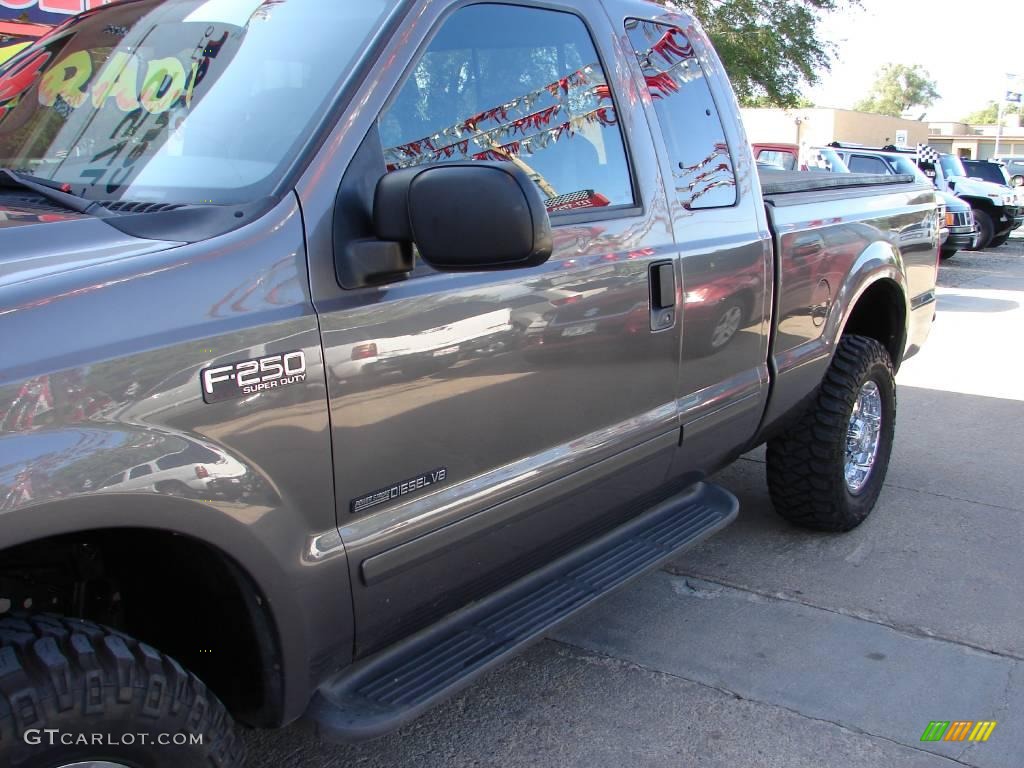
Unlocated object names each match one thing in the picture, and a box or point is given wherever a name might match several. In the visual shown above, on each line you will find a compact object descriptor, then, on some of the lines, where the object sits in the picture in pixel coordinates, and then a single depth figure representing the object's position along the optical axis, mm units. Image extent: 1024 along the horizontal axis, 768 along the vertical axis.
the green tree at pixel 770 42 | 17656
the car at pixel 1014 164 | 27433
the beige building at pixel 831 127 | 37312
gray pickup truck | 1600
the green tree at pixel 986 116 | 112375
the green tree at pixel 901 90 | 114188
